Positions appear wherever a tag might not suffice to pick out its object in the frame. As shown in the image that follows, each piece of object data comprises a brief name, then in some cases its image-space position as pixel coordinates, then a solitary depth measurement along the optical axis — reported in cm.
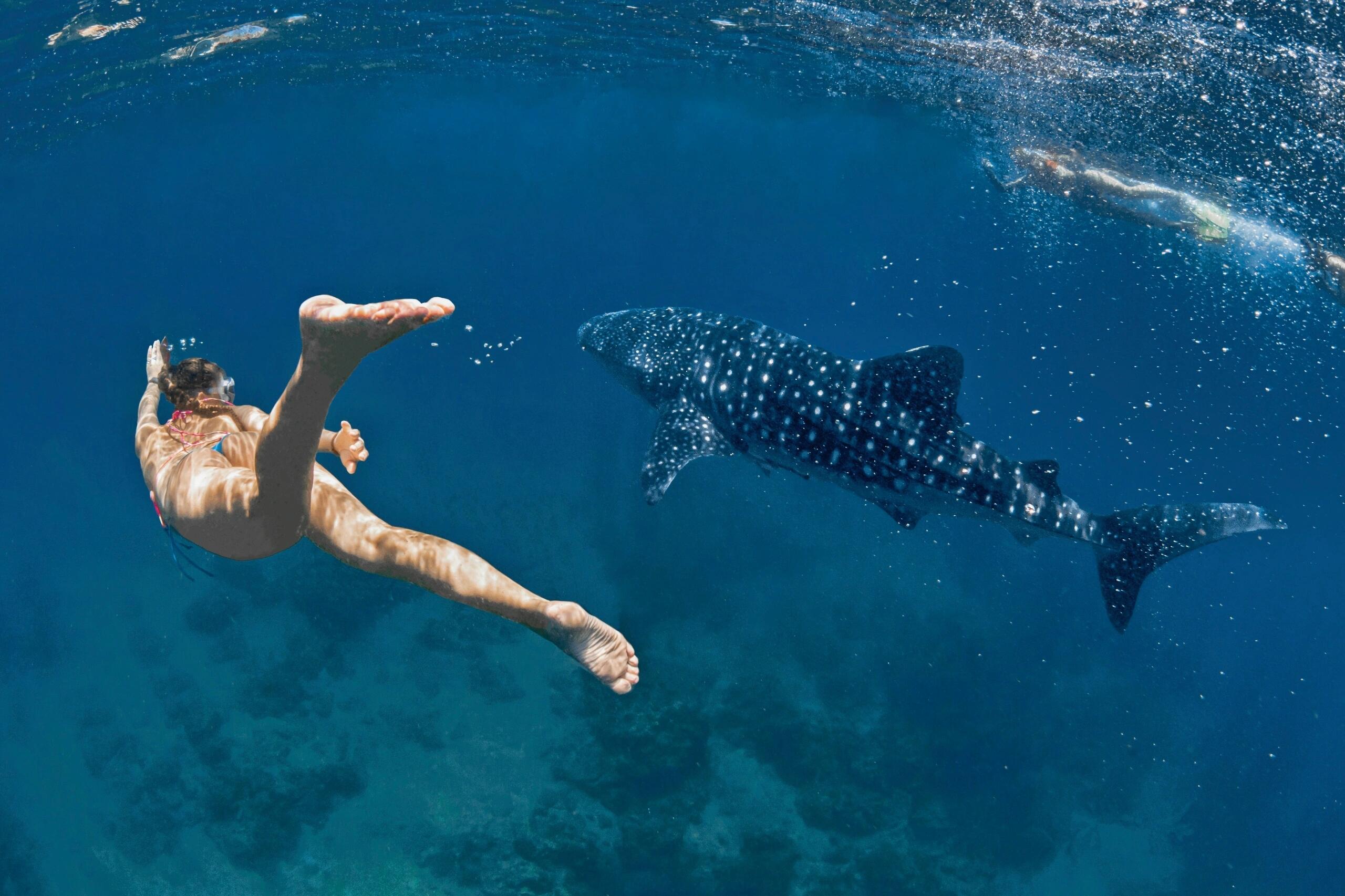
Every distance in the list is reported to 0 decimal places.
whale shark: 807
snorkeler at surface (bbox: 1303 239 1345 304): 1912
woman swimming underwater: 350
